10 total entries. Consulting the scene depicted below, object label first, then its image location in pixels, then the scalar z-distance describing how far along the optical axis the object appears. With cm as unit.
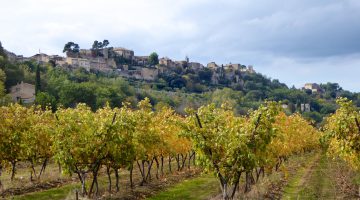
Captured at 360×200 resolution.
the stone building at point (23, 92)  9250
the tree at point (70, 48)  18725
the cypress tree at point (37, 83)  9038
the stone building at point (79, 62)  16738
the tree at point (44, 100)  7594
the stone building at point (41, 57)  16925
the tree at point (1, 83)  7286
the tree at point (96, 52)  19352
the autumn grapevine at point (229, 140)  1881
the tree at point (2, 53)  10138
